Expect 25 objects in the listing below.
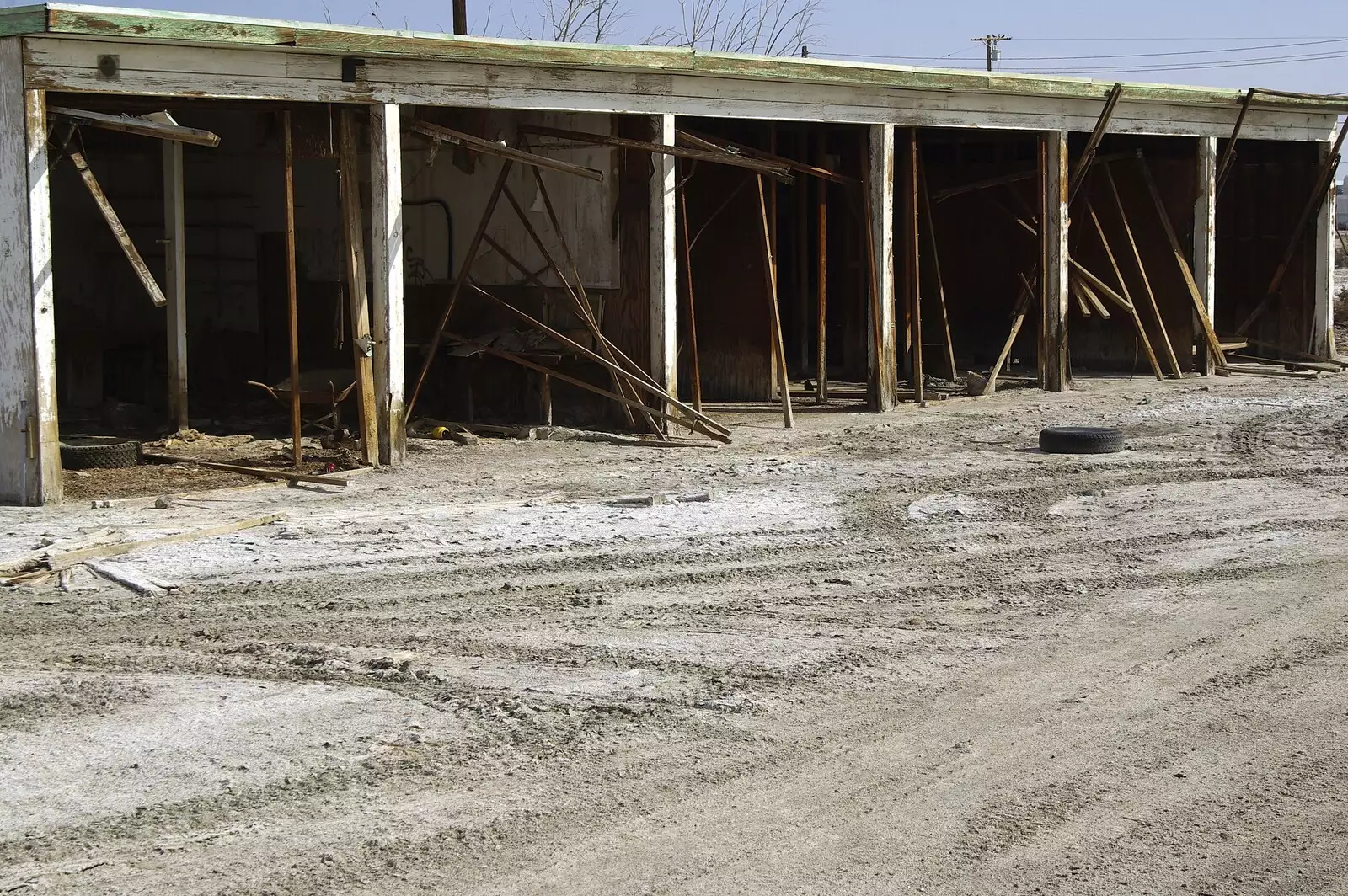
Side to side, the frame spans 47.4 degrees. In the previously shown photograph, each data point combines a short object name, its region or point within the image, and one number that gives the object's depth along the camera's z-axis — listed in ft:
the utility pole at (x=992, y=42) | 223.30
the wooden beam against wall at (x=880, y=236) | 50.67
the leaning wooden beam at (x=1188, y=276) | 60.85
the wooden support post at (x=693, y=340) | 46.39
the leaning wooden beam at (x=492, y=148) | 39.04
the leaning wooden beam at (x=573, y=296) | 43.83
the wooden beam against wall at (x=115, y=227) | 32.09
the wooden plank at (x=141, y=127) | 32.68
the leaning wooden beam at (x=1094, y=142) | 55.21
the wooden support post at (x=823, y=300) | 50.44
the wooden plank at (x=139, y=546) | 26.53
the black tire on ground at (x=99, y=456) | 38.11
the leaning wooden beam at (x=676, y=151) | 42.57
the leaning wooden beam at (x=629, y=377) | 43.09
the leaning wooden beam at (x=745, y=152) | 45.14
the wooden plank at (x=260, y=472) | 35.65
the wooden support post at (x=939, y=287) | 57.36
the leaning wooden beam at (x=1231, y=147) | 60.49
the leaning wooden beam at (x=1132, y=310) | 58.85
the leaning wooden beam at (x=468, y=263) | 43.45
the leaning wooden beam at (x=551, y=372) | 43.29
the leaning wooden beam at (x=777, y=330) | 45.93
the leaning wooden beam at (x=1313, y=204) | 64.69
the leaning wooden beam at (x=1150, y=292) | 59.82
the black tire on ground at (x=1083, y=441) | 40.14
